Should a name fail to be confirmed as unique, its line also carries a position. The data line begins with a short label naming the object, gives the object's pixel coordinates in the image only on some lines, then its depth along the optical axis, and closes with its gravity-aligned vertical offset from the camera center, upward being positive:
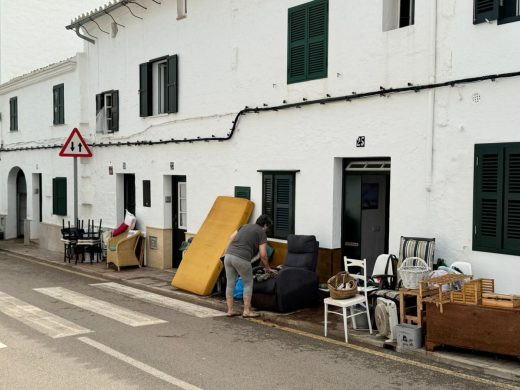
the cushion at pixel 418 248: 8.10 -1.06
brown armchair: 14.34 -2.02
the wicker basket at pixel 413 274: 7.42 -1.30
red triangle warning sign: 14.91 +0.69
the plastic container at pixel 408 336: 7.08 -2.04
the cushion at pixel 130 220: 15.17 -1.28
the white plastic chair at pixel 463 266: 7.84 -1.27
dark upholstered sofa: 9.23 -1.82
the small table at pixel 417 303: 7.11 -1.65
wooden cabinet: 6.29 -1.77
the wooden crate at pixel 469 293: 6.65 -1.41
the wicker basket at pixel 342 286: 7.74 -1.57
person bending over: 9.05 -1.29
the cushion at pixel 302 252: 9.68 -1.36
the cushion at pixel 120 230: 14.98 -1.54
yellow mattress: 10.91 -1.47
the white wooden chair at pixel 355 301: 7.61 -1.73
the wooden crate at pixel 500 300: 6.41 -1.45
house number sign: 9.41 +0.59
